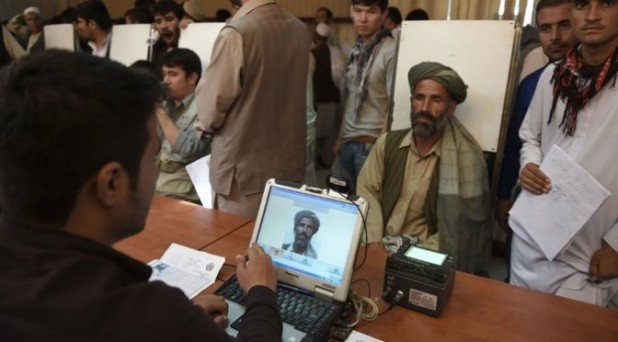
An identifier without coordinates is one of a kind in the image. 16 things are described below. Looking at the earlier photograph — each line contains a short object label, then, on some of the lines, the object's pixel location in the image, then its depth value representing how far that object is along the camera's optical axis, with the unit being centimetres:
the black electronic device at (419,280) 110
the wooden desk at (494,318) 106
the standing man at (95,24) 353
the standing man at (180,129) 230
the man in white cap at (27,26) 488
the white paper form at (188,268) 124
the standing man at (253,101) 178
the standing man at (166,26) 318
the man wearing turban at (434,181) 184
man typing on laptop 55
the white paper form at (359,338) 102
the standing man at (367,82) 249
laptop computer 106
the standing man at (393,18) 350
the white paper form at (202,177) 204
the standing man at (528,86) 202
